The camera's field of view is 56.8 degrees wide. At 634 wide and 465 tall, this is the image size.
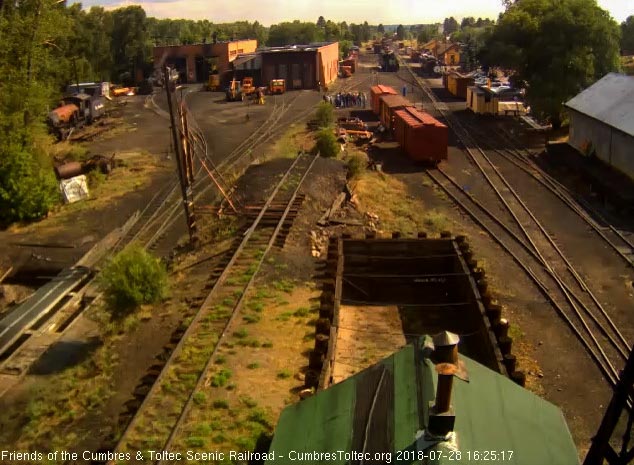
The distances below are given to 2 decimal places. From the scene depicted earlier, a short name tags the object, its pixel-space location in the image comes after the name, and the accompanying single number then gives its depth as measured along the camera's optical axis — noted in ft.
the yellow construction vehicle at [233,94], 172.86
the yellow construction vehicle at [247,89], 175.28
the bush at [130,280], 44.06
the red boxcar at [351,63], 262.47
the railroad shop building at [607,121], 79.71
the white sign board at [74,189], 83.05
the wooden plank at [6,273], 61.31
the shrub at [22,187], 76.48
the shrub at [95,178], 90.02
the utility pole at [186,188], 53.00
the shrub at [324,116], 118.93
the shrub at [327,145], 92.94
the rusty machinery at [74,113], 123.44
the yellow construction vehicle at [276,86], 183.32
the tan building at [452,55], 308.81
